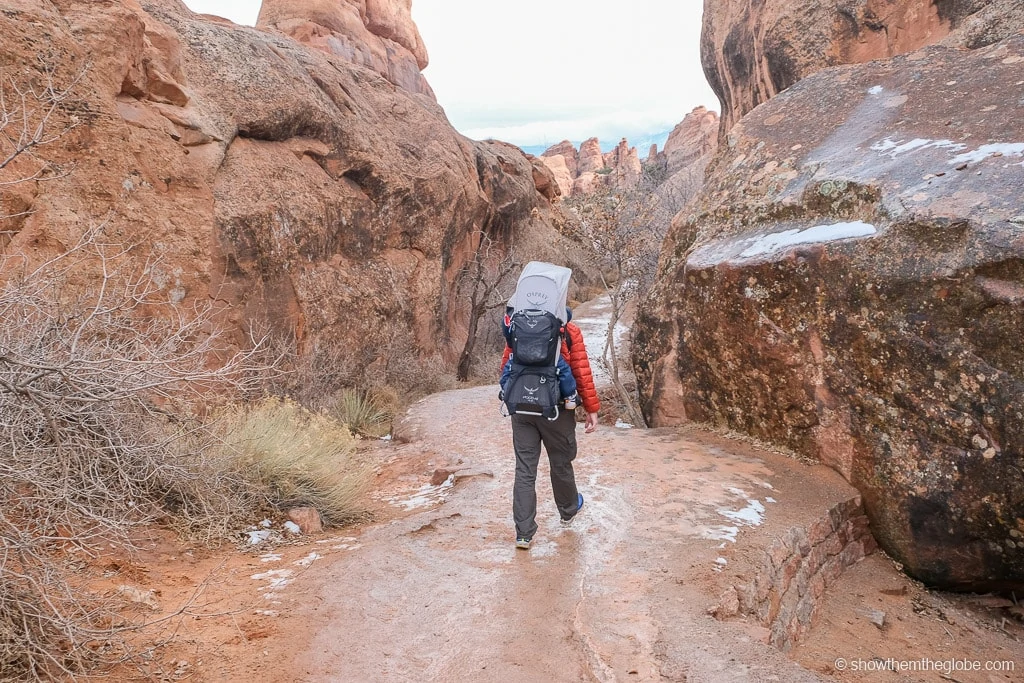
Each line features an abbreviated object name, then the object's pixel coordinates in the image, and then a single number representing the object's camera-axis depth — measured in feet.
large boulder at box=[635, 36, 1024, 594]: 13.80
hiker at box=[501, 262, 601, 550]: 12.17
